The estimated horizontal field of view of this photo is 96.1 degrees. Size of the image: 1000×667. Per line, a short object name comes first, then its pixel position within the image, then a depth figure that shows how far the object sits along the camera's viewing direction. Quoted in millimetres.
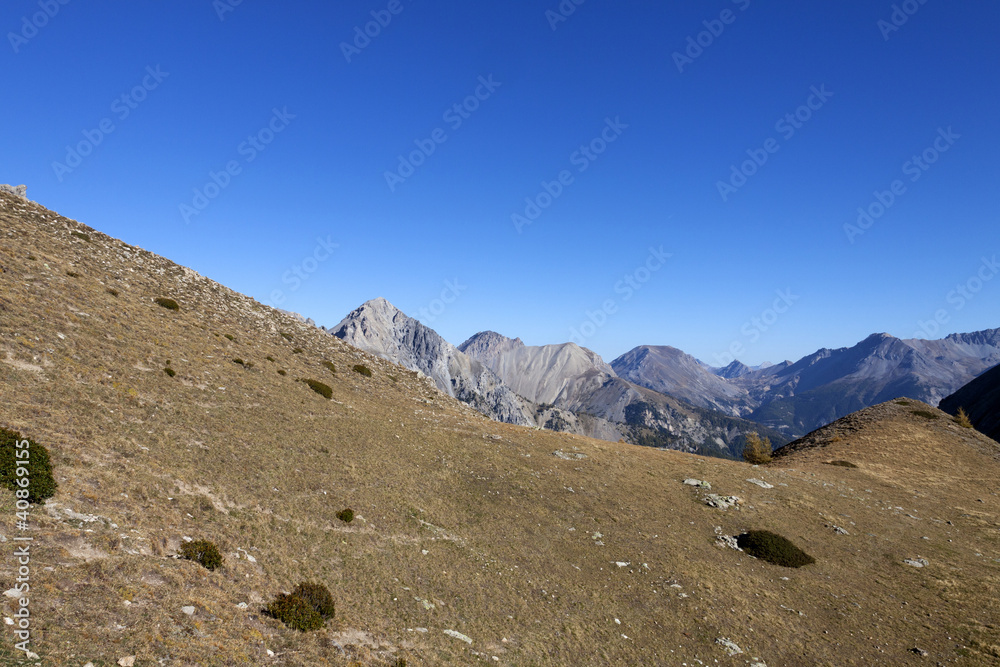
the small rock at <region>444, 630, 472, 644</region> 17280
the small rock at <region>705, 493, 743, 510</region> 34438
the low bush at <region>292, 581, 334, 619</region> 15924
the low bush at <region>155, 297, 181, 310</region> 41625
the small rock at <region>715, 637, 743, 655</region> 19375
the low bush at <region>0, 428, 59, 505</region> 14953
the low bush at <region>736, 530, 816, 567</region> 27766
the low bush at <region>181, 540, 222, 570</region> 15859
